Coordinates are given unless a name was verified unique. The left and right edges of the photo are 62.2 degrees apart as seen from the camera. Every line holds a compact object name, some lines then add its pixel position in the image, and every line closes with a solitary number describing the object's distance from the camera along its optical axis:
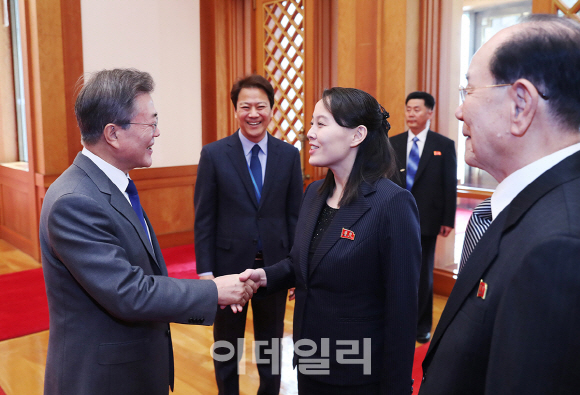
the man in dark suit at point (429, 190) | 3.64
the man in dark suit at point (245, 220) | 2.61
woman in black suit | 1.59
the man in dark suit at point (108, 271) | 1.39
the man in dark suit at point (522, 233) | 0.70
